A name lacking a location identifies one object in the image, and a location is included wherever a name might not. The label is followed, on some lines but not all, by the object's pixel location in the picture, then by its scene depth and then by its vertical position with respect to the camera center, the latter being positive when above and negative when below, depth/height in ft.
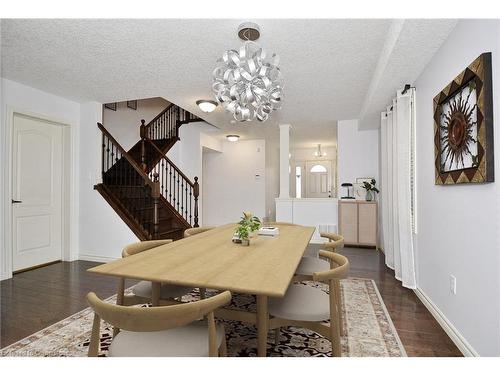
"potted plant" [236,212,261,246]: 6.78 -0.96
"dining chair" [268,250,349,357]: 4.93 -2.28
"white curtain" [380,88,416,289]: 10.12 +0.10
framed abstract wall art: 5.42 +1.42
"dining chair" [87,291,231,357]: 3.27 -2.17
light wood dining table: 4.12 -1.37
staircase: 14.35 +0.31
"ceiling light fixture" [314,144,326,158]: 30.47 +4.10
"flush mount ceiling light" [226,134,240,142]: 23.64 +4.54
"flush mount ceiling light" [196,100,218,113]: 13.70 +4.26
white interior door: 12.35 -0.07
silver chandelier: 7.14 +2.92
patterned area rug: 6.12 -3.61
